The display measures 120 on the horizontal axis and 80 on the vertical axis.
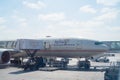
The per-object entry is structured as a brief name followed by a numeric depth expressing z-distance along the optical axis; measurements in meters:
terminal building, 175.80
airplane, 30.23
